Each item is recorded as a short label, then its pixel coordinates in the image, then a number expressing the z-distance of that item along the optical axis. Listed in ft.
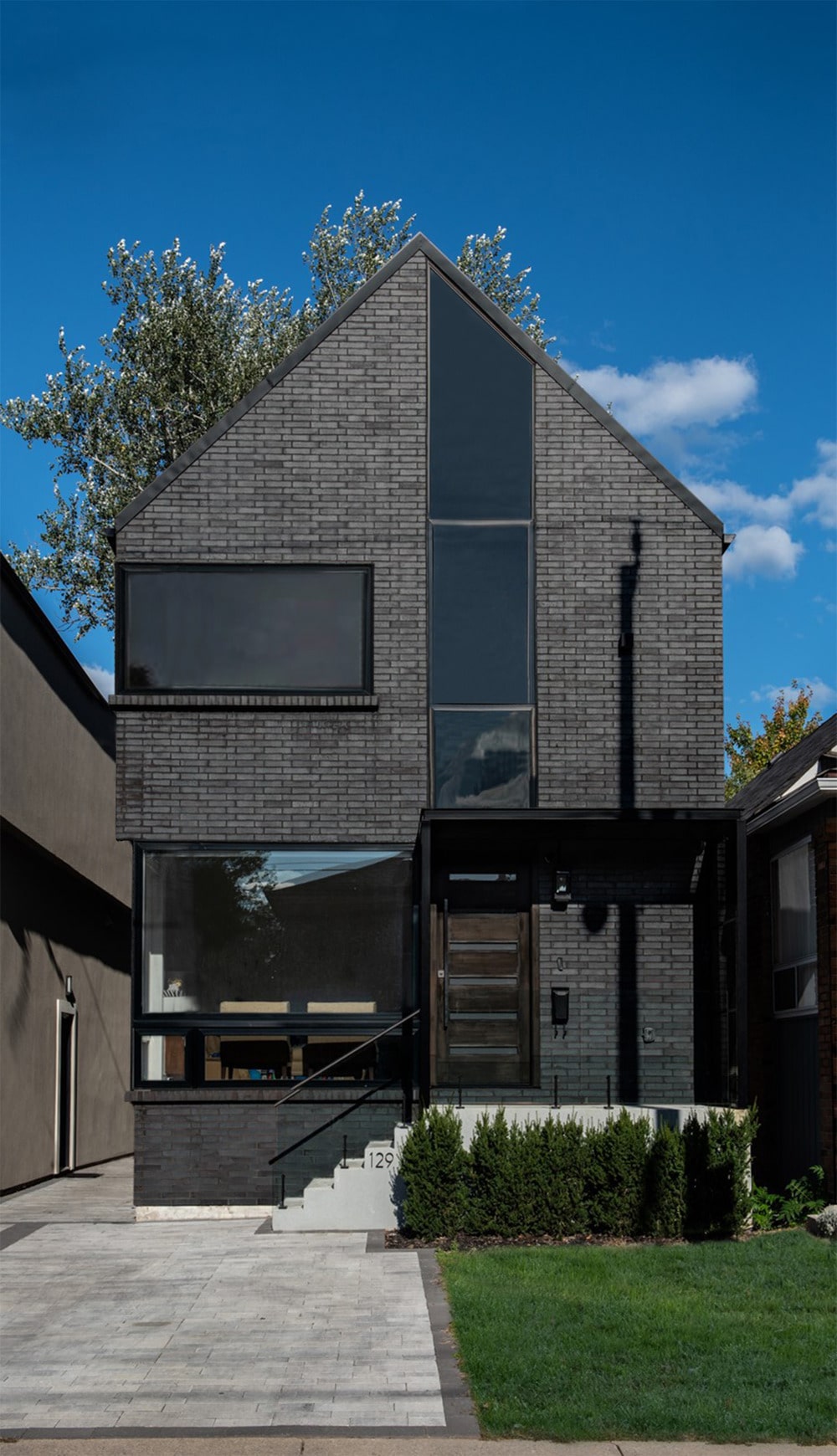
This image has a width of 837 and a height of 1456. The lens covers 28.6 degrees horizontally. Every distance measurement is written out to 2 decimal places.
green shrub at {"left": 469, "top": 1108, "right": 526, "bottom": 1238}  45.06
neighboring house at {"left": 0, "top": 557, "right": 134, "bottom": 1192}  65.92
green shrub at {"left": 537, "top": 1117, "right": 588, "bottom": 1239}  45.06
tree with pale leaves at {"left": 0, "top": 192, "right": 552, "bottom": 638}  102.99
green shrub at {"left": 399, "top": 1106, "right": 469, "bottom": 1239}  45.11
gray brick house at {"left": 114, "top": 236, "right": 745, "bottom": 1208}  53.98
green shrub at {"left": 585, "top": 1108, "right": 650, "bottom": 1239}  44.98
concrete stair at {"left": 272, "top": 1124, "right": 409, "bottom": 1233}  49.34
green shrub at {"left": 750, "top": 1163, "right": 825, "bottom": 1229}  46.44
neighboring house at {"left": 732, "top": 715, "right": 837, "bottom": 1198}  49.37
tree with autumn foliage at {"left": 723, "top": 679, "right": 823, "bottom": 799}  144.25
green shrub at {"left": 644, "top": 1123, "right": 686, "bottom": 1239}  44.80
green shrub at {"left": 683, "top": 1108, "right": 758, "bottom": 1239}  44.65
